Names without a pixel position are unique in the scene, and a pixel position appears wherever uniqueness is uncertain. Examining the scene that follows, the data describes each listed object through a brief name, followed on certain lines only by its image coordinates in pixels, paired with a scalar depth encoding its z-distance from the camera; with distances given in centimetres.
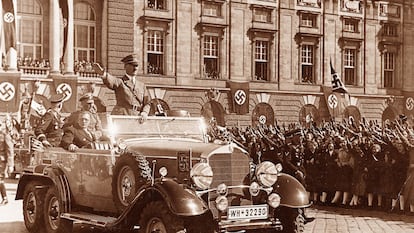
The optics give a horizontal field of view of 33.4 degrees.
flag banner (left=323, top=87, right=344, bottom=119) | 3806
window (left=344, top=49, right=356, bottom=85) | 3931
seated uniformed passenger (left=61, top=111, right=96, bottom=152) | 1096
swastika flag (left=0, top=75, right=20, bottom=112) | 2756
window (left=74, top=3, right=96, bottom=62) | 3166
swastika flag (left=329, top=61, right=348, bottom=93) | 3156
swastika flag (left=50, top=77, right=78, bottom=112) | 2970
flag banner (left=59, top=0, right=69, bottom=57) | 3058
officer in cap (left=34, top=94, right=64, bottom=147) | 1205
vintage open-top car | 855
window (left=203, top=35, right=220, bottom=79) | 3434
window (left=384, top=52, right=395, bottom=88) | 4066
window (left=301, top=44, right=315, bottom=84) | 3781
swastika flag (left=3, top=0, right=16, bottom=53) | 2777
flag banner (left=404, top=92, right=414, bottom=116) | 4106
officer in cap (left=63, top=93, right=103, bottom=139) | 1106
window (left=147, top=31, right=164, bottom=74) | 3272
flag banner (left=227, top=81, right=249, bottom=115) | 3483
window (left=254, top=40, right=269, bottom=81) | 3616
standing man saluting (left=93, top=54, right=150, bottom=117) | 1139
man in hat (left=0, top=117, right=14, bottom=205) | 1591
